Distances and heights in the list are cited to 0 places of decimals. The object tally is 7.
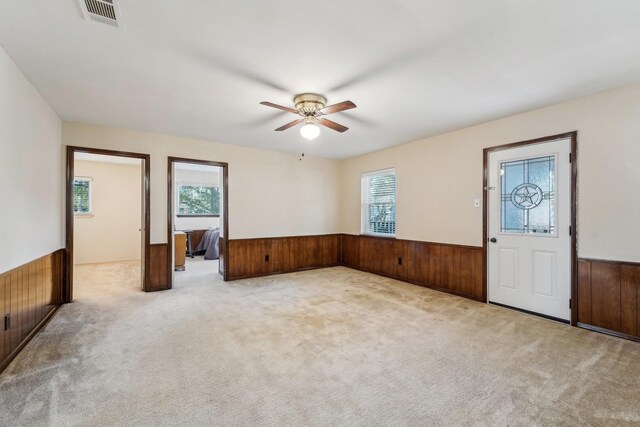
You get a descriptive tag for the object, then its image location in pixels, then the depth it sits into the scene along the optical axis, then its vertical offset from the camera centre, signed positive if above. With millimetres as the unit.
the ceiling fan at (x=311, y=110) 2957 +1114
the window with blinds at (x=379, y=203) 5629 +242
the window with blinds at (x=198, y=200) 8656 +463
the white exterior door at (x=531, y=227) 3285 -160
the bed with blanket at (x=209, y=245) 7812 -852
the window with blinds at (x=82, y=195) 6816 +470
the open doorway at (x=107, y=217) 6601 -58
